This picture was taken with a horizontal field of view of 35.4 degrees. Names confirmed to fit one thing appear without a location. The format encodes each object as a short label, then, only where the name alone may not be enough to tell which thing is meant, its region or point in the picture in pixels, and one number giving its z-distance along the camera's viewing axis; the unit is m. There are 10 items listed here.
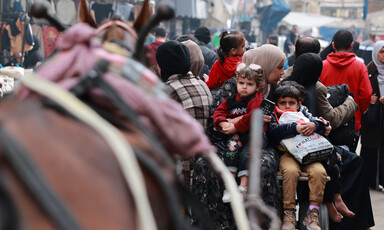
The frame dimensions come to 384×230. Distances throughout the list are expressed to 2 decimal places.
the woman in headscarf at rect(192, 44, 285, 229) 4.51
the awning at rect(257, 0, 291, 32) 26.61
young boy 4.66
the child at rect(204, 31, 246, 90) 6.02
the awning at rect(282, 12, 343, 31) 30.99
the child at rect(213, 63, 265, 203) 4.53
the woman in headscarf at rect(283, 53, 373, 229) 5.18
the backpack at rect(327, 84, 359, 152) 5.48
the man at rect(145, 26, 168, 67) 9.75
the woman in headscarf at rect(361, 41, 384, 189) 7.61
